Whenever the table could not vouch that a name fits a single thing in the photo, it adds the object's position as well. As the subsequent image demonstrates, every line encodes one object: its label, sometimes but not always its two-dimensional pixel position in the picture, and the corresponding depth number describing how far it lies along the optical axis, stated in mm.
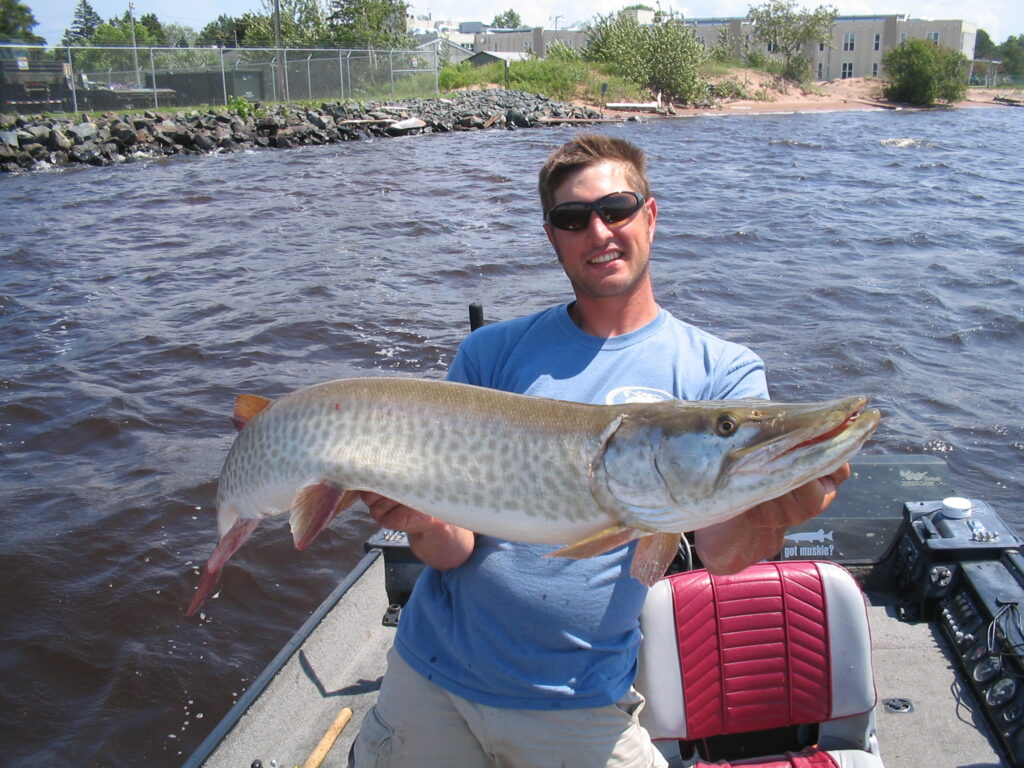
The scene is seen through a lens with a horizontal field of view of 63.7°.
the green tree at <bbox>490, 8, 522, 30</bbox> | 166375
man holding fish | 2311
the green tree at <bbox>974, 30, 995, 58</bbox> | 134500
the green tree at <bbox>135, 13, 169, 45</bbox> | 102825
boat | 3004
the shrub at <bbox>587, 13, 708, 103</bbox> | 55250
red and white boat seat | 2904
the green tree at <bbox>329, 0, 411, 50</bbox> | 50500
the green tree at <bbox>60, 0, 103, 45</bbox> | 128750
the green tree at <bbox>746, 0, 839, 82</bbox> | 80125
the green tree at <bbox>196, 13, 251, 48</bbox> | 77500
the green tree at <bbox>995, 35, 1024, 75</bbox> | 126562
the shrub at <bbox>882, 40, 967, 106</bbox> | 60500
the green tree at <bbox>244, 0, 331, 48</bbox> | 53750
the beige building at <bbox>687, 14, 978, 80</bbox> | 90125
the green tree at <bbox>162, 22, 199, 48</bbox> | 102188
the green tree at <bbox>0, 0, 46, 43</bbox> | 64706
